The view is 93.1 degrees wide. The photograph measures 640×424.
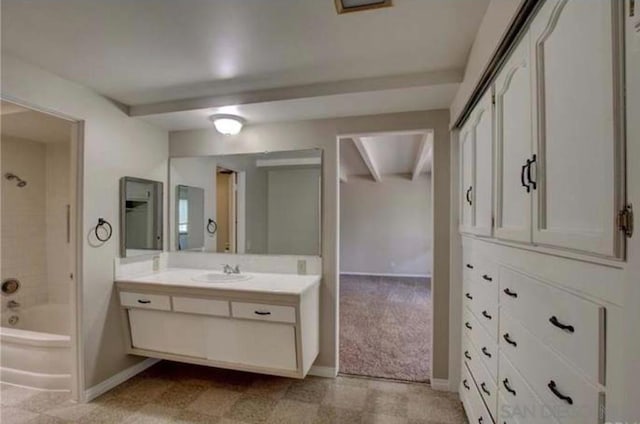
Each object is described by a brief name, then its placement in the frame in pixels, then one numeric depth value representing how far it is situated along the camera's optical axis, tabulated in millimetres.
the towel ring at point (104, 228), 2355
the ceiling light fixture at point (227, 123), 2570
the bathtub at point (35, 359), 2402
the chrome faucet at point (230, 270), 2756
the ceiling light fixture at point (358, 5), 1379
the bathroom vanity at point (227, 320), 2184
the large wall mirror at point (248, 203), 2715
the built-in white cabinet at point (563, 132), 673
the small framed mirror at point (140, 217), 2578
